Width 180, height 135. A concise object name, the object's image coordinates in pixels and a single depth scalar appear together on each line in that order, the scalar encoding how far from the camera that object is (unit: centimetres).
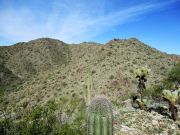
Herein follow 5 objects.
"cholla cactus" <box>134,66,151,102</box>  1044
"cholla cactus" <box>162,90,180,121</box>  861
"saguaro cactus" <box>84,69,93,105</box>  808
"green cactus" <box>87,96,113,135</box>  356
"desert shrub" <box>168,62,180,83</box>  1502
